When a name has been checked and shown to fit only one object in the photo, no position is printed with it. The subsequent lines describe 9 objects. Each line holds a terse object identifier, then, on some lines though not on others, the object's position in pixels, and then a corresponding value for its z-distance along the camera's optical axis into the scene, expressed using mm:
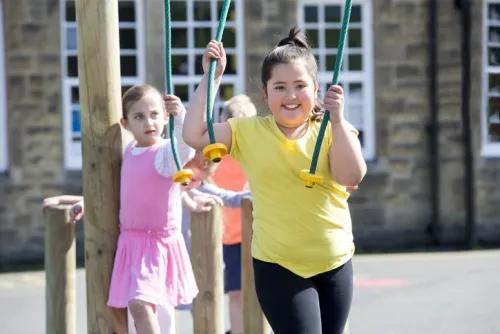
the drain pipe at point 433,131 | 26062
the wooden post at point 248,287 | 10109
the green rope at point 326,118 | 7246
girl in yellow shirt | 7508
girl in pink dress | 9164
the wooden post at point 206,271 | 9773
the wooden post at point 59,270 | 9812
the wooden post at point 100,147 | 9047
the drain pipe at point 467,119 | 25906
